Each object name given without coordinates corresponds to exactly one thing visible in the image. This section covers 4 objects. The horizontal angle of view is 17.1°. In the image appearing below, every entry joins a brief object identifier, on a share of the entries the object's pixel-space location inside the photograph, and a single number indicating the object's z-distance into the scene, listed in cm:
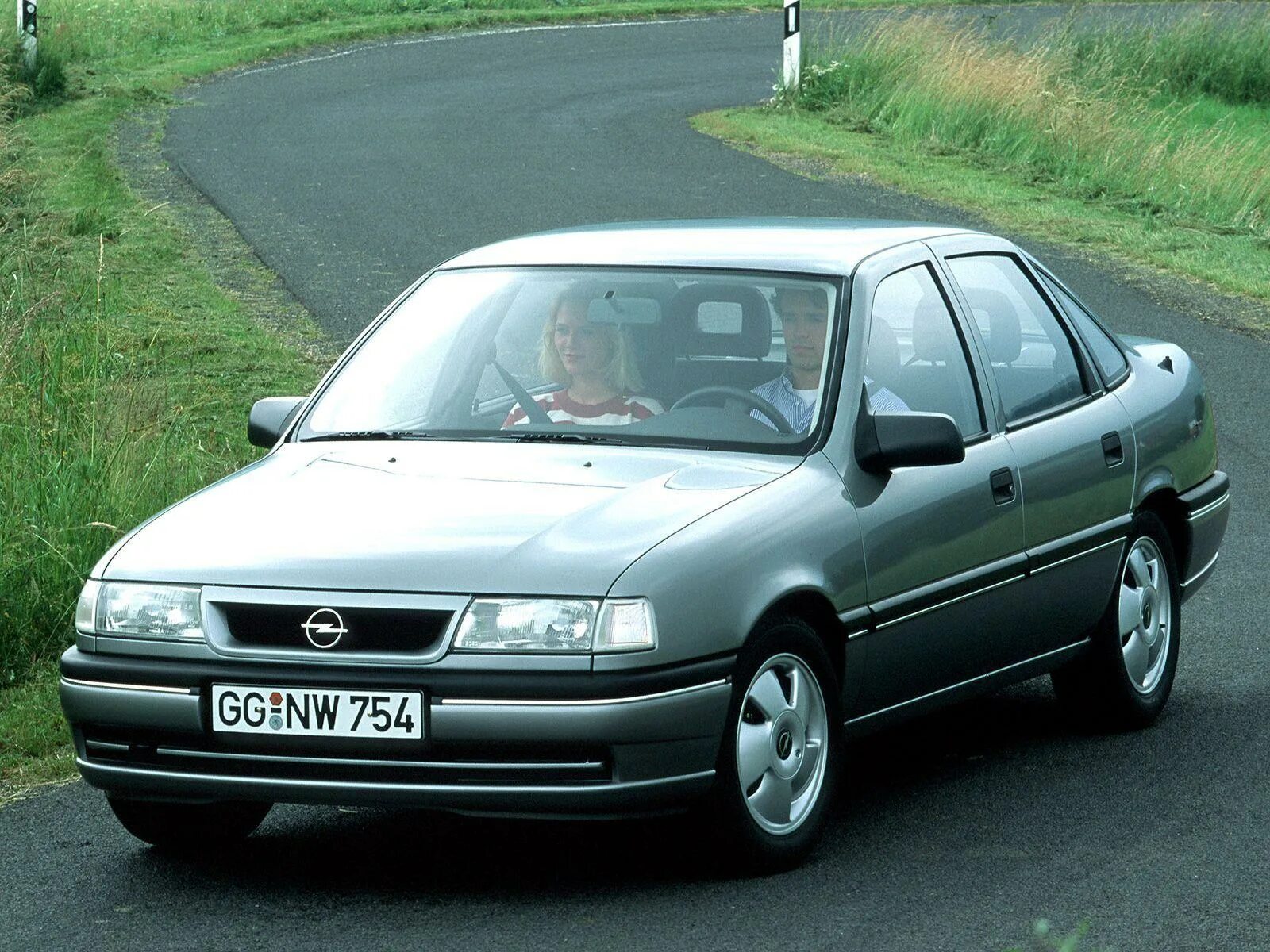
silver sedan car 920
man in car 1109
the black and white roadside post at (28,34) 4292
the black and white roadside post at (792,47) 4534
